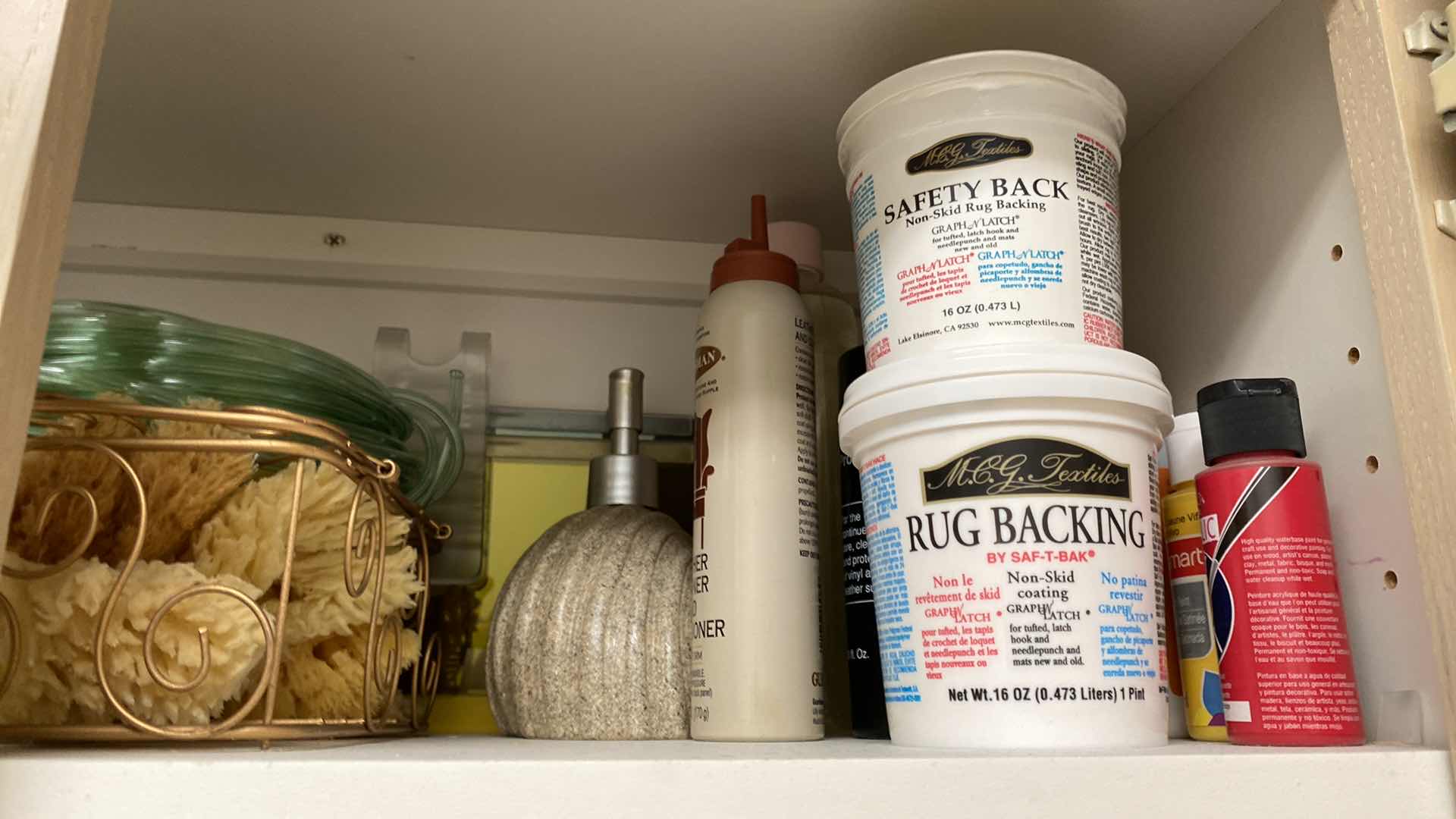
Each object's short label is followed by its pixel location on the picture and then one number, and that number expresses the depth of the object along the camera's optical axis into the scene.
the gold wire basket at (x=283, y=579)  0.34
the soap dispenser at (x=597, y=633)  0.47
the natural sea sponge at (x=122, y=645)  0.34
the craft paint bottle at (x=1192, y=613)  0.40
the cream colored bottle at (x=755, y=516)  0.45
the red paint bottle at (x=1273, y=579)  0.37
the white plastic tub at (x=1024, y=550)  0.36
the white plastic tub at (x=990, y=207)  0.40
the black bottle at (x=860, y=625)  0.46
